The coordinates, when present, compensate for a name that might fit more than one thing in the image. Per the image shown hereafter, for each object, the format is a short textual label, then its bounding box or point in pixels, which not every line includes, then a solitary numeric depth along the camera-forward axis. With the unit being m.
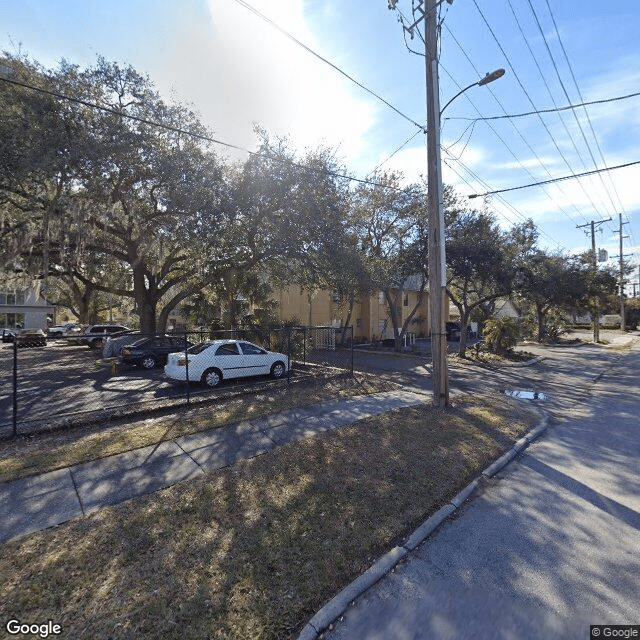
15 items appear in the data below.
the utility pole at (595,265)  28.97
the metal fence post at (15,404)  6.38
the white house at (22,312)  42.75
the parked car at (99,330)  23.27
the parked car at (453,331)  33.53
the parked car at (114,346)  16.86
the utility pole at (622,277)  34.84
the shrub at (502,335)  21.22
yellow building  28.92
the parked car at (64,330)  31.96
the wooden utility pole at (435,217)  8.77
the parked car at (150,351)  14.45
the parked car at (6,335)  29.38
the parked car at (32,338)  23.65
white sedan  10.76
